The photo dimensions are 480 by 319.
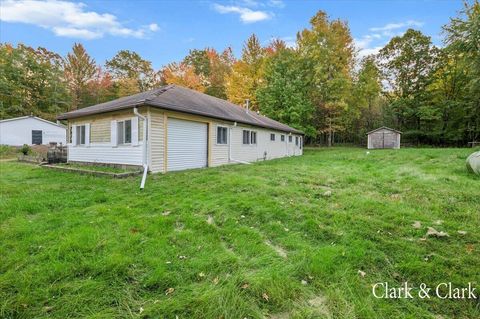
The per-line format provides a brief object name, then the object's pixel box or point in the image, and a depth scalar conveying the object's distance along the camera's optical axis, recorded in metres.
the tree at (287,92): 23.45
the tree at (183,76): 28.42
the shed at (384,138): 24.03
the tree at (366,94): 25.58
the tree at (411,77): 27.00
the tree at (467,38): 11.23
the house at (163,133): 8.94
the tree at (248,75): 26.34
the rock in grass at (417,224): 3.66
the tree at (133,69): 33.66
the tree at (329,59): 24.11
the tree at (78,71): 31.10
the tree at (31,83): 26.70
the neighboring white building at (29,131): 19.65
